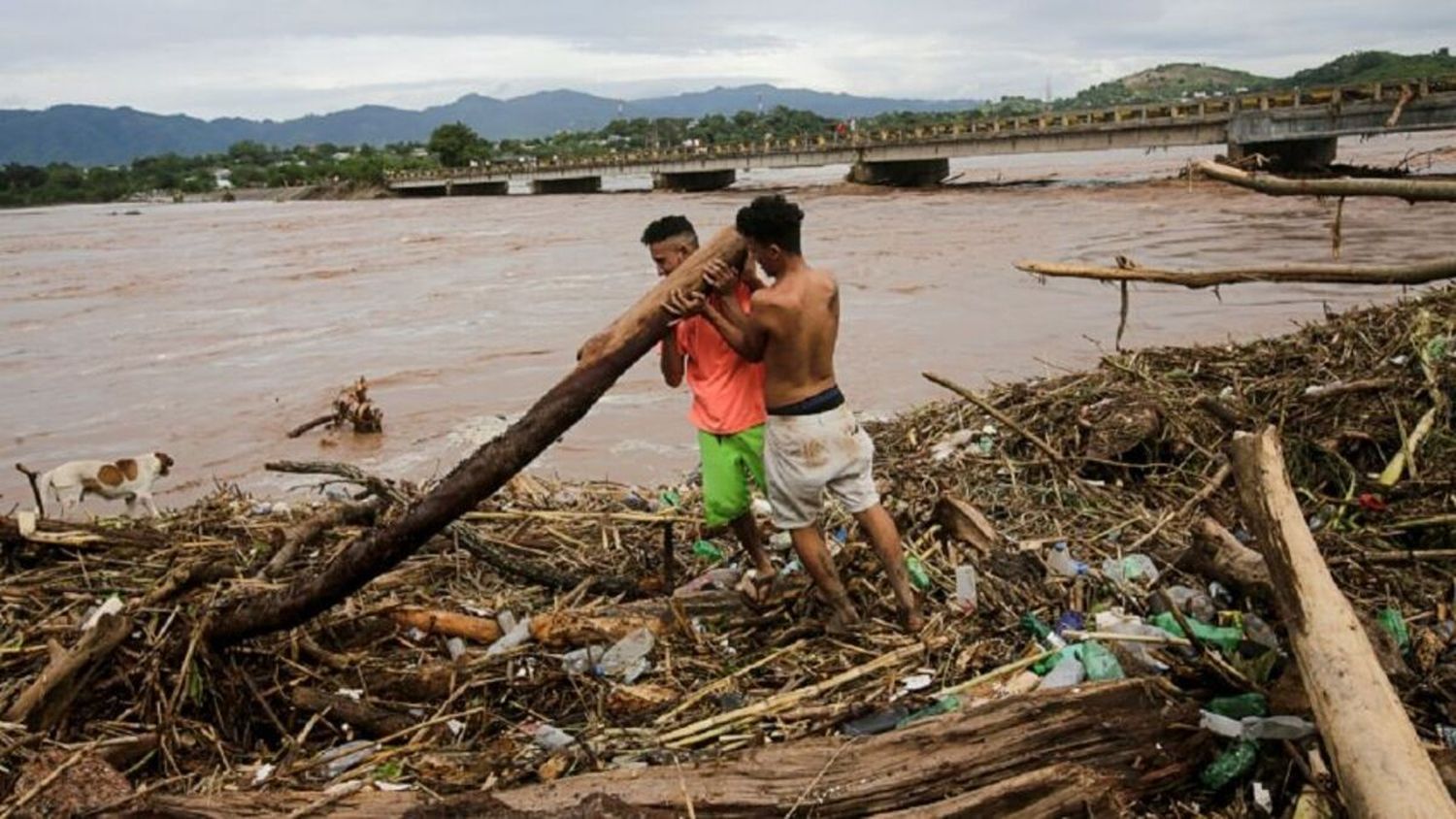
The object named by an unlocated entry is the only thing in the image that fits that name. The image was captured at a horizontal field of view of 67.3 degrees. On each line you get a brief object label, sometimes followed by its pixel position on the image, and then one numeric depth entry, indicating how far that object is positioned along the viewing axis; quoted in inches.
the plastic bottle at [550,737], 118.4
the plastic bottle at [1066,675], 122.6
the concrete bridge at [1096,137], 1180.5
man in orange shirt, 156.4
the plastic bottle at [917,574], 154.7
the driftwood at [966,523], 165.8
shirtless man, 142.6
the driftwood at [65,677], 123.0
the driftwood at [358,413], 381.4
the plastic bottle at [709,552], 183.7
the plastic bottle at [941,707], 115.6
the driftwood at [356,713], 126.6
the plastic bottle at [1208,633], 125.8
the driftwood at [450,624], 149.7
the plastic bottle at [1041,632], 132.6
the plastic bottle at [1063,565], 155.4
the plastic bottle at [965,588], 146.0
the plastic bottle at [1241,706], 113.0
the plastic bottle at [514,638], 142.3
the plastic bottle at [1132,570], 153.9
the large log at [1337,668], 89.6
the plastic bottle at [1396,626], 128.0
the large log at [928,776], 101.0
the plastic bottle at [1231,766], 108.0
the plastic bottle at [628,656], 137.5
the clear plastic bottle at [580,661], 135.6
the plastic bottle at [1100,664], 122.5
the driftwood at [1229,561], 132.5
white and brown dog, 256.4
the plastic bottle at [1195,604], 139.9
